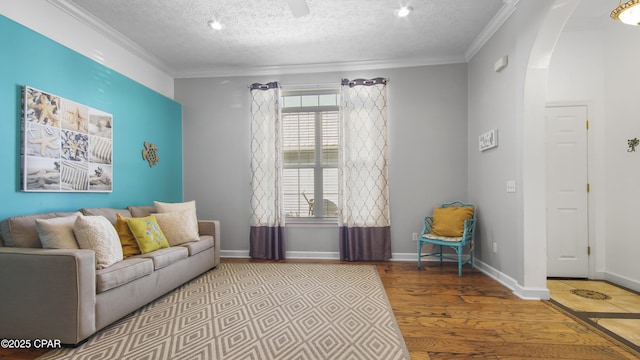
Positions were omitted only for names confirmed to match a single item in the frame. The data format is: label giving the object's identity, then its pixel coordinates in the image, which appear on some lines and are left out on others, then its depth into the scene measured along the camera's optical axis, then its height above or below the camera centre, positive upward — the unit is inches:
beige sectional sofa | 82.1 -29.8
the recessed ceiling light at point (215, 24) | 132.0 +68.2
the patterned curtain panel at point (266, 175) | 184.2 +3.9
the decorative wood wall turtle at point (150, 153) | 163.0 +15.3
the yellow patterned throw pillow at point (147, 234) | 118.5 -20.8
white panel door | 142.8 -4.8
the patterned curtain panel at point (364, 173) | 178.4 +4.8
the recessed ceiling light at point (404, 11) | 122.7 +68.7
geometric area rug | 80.3 -44.8
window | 190.4 +17.5
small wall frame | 139.6 +19.5
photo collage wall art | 104.7 +14.1
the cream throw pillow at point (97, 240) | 97.4 -18.6
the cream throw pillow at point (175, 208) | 152.4 -13.6
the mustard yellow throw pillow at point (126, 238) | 116.6 -21.8
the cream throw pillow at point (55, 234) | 93.0 -16.0
